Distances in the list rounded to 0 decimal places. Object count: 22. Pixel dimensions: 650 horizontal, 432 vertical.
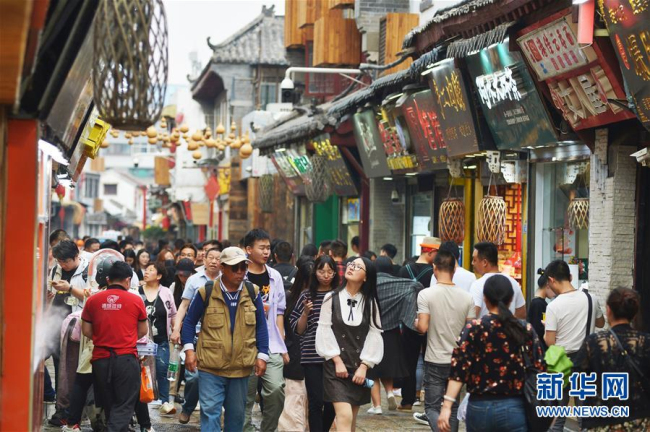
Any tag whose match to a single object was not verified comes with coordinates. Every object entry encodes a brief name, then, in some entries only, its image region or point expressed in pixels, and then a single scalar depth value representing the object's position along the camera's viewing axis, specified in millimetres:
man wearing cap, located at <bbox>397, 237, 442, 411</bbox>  13367
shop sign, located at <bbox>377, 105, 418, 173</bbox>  20406
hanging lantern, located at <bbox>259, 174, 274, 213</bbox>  33812
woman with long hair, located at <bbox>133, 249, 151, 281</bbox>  16427
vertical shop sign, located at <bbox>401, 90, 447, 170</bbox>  18156
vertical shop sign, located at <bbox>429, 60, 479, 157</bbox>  16344
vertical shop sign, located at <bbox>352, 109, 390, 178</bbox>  22031
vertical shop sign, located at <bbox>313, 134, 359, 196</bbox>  25672
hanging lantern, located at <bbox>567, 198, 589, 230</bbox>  14281
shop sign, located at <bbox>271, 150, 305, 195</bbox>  30469
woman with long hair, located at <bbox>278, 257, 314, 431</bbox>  10484
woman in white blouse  9828
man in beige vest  9656
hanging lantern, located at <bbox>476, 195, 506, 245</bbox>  15539
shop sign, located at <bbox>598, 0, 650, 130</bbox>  10688
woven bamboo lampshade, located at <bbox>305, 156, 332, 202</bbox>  26844
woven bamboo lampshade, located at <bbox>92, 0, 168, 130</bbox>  6398
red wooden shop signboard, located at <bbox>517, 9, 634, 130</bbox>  12094
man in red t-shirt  10148
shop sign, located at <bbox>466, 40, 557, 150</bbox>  14242
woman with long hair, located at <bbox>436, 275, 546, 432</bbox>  7578
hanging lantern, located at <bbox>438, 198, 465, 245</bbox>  17797
